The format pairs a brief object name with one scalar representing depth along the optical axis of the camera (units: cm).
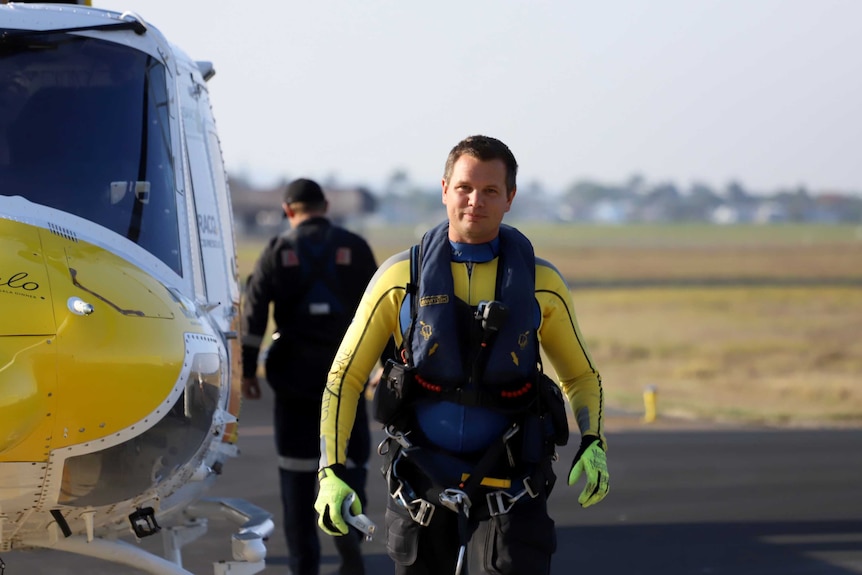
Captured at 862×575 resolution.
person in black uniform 1206
